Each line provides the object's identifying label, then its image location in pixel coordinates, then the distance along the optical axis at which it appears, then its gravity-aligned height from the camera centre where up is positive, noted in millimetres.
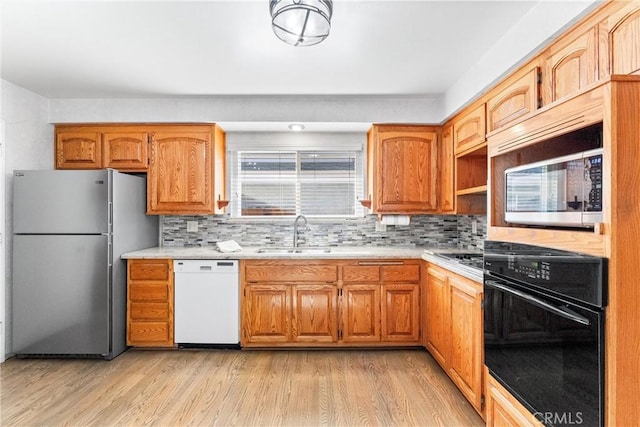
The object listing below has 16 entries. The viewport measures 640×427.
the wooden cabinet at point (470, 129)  2641 +684
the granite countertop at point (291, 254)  3145 -346
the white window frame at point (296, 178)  3824 +397
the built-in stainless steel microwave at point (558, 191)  1058 +81
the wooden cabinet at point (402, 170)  3443 +432
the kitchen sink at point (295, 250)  3363 -350
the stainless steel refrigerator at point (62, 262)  2982 -393
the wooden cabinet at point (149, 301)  3174 -763
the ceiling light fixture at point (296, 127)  3469 +879
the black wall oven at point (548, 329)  1042 -400
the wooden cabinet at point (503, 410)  1363 -805
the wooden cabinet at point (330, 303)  3150 -775
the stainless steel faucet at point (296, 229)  3686 -143
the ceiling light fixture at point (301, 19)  1683 +956
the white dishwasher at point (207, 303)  3154 -773
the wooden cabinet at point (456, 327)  2096 -775
